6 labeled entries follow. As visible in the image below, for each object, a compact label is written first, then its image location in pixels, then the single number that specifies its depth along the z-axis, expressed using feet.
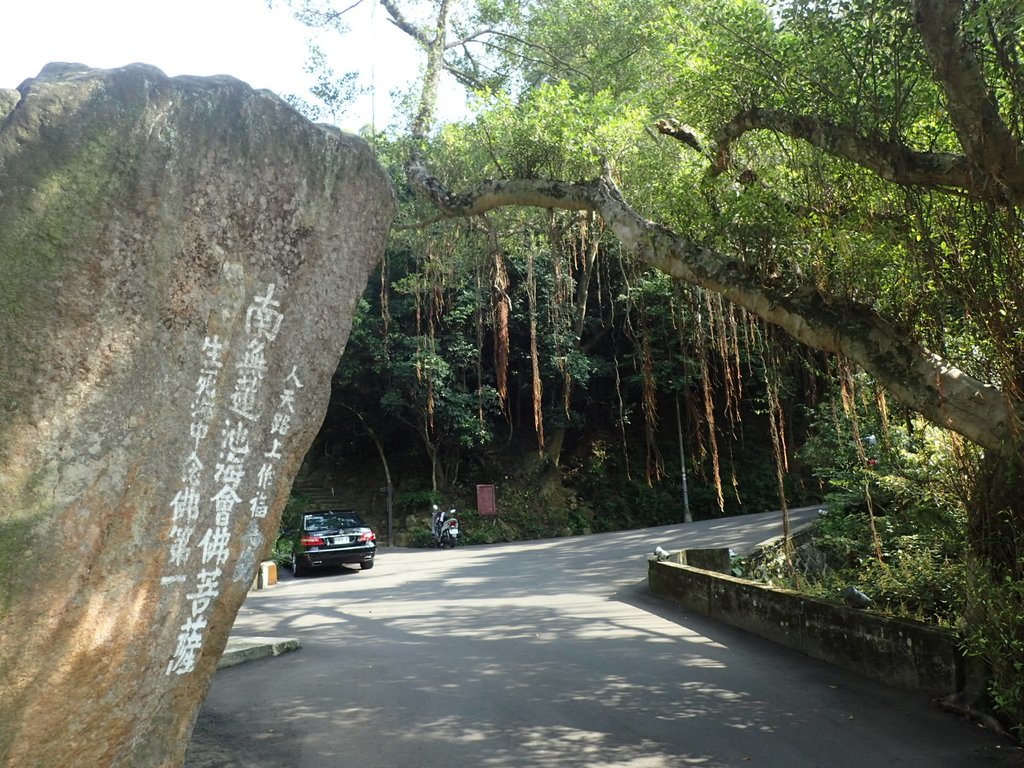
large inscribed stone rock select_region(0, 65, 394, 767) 9.78
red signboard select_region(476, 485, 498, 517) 81.05
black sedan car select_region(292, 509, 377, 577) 53.16
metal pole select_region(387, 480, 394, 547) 78.74
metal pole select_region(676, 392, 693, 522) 80.13
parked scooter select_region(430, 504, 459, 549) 73.51
